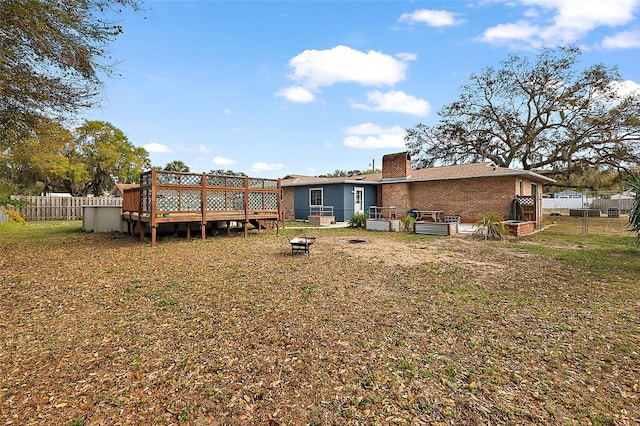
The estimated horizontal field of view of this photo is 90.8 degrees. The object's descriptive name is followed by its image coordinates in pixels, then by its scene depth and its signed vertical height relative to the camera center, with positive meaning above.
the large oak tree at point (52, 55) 4.95 +2.82
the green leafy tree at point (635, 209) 7.63 -0.08
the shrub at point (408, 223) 13.52 -0.60
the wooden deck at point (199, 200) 9.46 +0.41
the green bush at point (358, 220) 15.12 -0.50
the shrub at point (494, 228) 10.91 -0.69
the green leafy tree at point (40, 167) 21.53 +3.54
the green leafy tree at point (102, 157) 27.75 +5.18
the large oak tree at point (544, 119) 19.56 +6.29
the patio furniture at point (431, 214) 16.22 -0.28
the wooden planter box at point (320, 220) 16.95 -0.53
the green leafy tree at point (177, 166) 42.03 +6.23
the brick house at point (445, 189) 14.73 +1.08
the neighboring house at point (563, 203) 33.81 +0.49
